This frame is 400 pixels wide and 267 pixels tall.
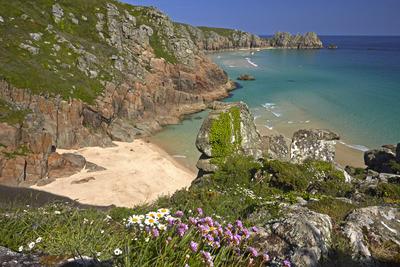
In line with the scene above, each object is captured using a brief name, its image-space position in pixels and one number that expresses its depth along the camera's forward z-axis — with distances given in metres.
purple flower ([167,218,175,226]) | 4.05
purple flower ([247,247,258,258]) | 3.95
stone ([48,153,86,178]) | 28.31
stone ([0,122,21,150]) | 27.37
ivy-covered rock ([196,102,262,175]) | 16.05
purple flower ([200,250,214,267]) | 3.50
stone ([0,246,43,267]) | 3.48
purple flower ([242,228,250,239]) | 4.34
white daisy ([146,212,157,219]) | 4.29
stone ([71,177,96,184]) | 27.18
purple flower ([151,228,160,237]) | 3.73
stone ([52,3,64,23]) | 57.37
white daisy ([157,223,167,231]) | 3.95
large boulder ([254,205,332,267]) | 5.05
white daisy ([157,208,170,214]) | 4.46
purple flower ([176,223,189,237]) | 3.83
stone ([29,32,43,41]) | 47.55
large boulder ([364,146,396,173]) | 20.81
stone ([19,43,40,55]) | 44.50
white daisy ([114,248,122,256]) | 3.56
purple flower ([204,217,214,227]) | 4.25
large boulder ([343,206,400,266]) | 5.58
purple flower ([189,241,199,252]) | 3.55
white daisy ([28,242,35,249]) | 4.09
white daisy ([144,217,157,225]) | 3.99
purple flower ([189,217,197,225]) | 4.09
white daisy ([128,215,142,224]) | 4.14
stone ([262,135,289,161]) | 17.66
